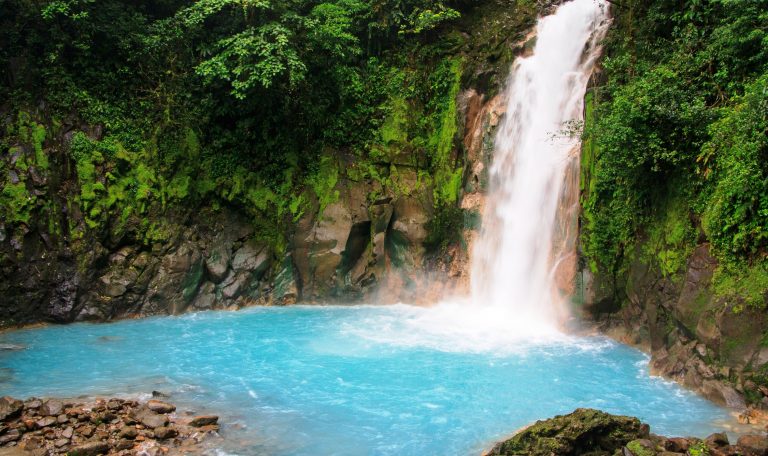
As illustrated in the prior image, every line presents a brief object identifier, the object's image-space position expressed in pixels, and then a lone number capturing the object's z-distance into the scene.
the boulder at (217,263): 14.76
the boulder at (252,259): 15.12
